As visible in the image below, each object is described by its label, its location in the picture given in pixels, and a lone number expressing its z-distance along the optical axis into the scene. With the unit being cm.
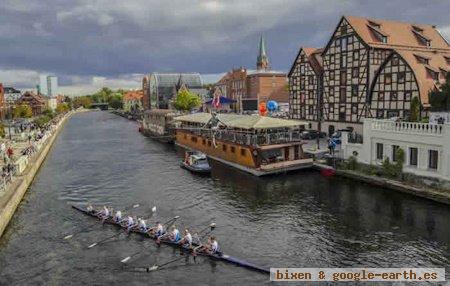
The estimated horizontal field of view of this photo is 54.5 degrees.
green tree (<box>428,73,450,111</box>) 4762
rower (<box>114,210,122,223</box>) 3406
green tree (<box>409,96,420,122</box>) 4924
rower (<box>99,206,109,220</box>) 3503
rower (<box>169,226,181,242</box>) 2934
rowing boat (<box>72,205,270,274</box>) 2515
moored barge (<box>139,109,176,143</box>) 9475
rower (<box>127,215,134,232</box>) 3244
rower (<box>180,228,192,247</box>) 2848
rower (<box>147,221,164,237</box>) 3033
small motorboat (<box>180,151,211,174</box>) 5344
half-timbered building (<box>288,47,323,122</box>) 7983
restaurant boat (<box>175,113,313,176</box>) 5138
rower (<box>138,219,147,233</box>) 3177
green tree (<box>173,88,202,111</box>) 13925
